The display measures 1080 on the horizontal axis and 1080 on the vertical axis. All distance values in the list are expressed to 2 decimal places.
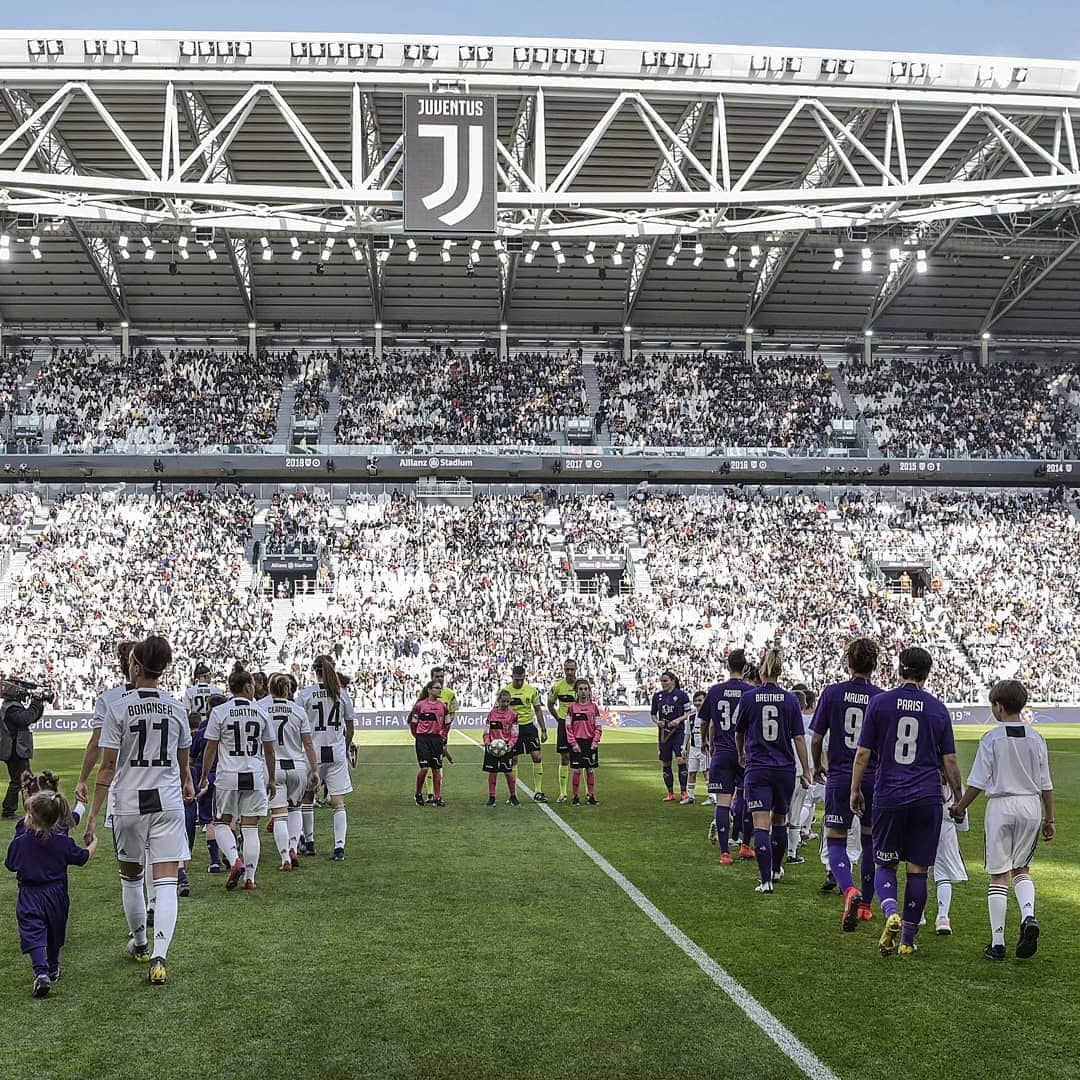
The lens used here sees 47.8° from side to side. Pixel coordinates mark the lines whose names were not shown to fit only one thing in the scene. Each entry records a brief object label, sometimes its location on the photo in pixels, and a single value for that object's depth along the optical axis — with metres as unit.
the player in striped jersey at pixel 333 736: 11.84
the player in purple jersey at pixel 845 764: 8.43
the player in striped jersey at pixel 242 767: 9.84
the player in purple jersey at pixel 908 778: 7.40
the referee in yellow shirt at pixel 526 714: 15.55
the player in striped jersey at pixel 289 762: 10.61
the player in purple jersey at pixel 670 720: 16.41
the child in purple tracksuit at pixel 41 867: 6.88
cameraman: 14.27
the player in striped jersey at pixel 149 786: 7.13
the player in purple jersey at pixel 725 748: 11.46
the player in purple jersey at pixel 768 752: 9.68
